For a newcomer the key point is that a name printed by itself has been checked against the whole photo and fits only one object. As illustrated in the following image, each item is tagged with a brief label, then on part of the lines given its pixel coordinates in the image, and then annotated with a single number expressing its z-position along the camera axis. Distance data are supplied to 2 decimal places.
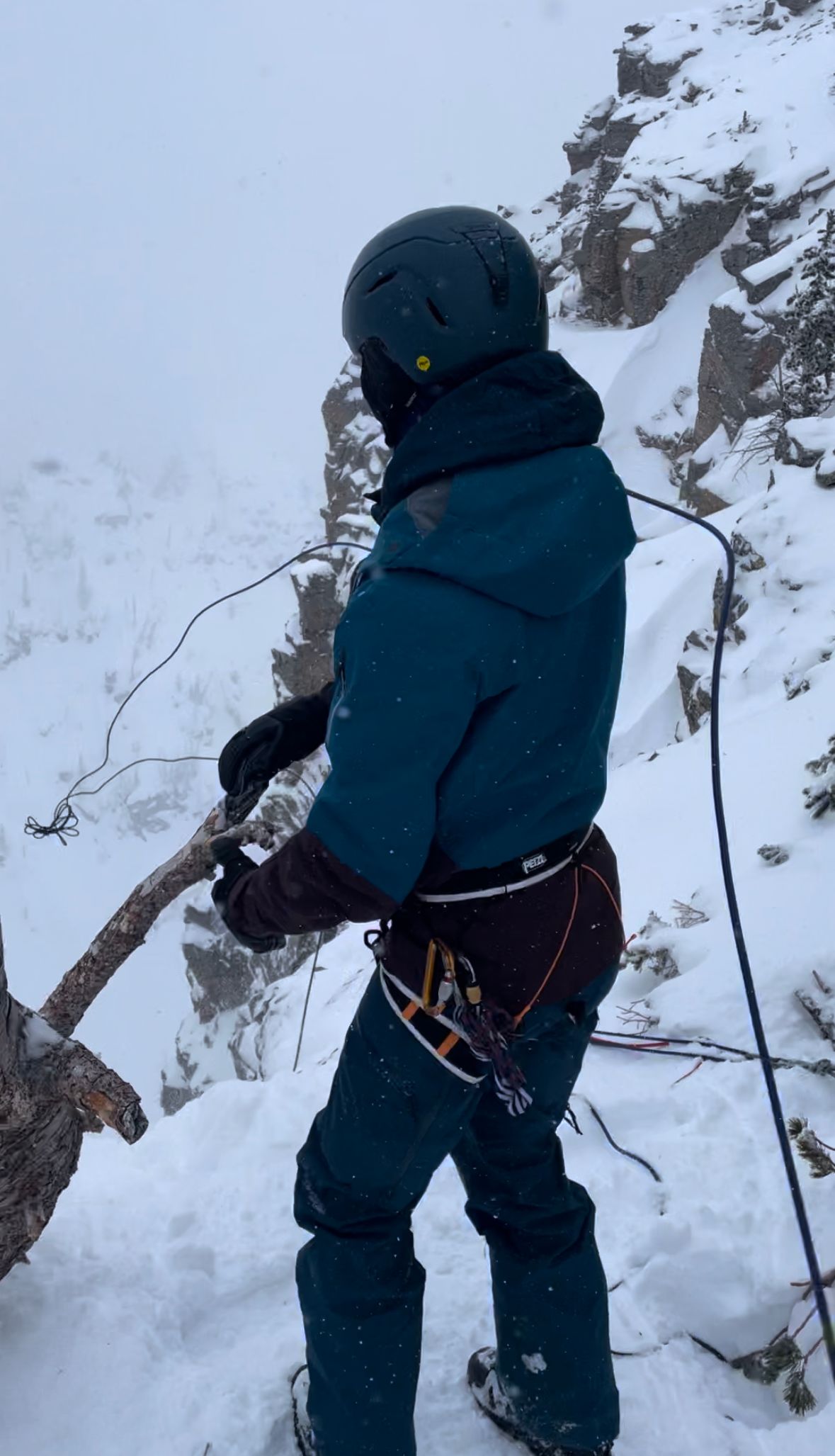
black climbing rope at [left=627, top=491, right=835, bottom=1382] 1.59
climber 1.38
